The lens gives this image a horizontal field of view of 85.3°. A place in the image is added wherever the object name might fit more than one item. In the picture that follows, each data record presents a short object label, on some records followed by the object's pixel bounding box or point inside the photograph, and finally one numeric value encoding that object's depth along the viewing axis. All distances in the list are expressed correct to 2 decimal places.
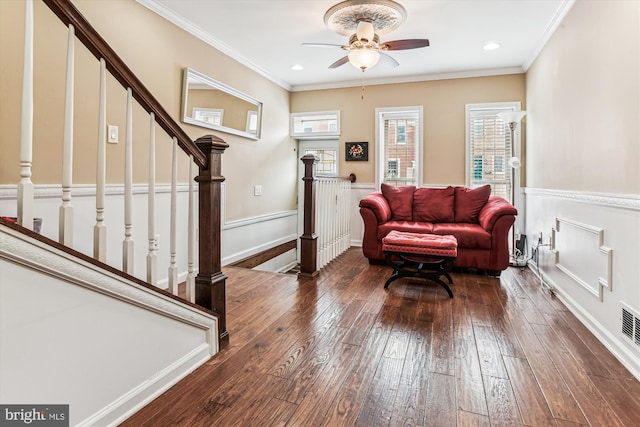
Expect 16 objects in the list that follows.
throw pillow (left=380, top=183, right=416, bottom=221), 4.43
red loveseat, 3.57
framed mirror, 3.40
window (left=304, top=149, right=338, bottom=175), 5.57
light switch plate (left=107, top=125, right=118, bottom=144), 2.61
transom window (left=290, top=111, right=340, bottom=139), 5.44
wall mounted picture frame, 5.29
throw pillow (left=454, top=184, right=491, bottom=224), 4.15
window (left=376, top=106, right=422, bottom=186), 5.11
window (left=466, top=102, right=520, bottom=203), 4.79
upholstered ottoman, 3.06
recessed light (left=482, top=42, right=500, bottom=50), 3.80
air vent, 1.83
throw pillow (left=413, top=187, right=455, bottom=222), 4.27
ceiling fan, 2.87
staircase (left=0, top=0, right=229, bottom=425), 1.04
